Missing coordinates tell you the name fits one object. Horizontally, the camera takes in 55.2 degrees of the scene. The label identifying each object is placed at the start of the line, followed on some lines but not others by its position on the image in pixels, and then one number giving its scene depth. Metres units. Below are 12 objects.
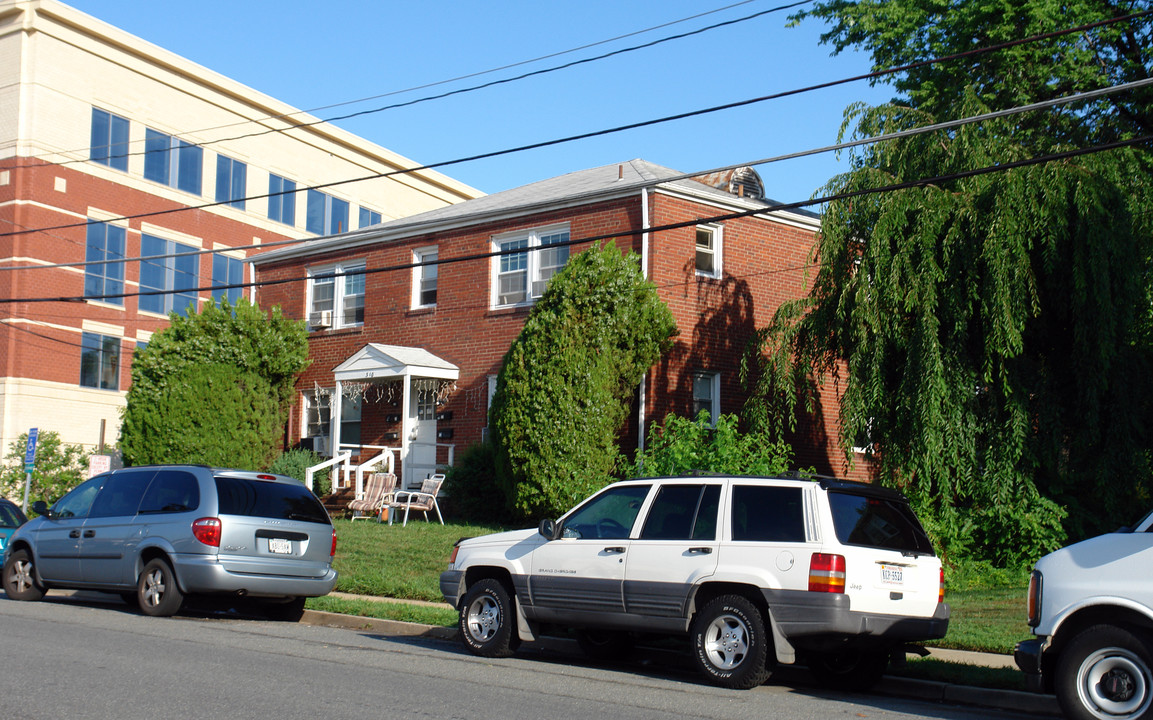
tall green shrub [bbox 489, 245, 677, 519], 18.52
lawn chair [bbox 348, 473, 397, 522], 21.05
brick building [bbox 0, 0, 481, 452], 35.03
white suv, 8.37
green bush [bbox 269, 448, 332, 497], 23.75
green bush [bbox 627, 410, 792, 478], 17.00
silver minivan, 12.06
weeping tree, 14.78
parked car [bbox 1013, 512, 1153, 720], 6.90
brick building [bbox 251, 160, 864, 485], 20.86
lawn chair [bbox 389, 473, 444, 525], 20.56
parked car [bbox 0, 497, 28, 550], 15.55
